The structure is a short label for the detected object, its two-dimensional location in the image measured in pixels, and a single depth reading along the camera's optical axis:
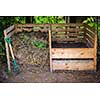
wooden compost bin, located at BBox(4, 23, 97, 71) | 2.95
